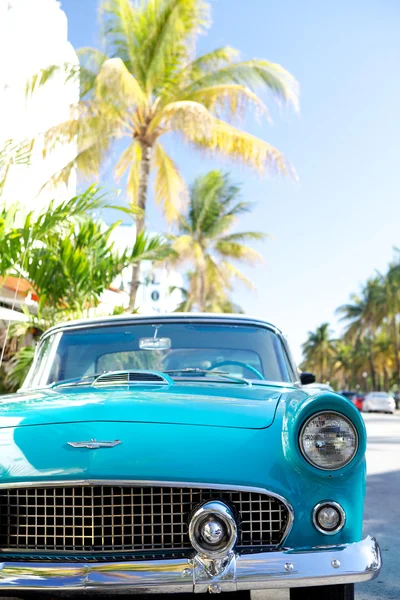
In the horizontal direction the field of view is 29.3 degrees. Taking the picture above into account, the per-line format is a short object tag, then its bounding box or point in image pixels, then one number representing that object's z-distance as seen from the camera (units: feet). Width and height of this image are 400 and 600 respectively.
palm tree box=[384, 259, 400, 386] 176.96
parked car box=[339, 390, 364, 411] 150.88
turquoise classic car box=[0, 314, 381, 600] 8.30
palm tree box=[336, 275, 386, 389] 189.92
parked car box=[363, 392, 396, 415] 126.21
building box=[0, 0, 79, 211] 73.41
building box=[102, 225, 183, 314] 107.14
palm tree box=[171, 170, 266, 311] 100.42
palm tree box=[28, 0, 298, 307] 51.03
